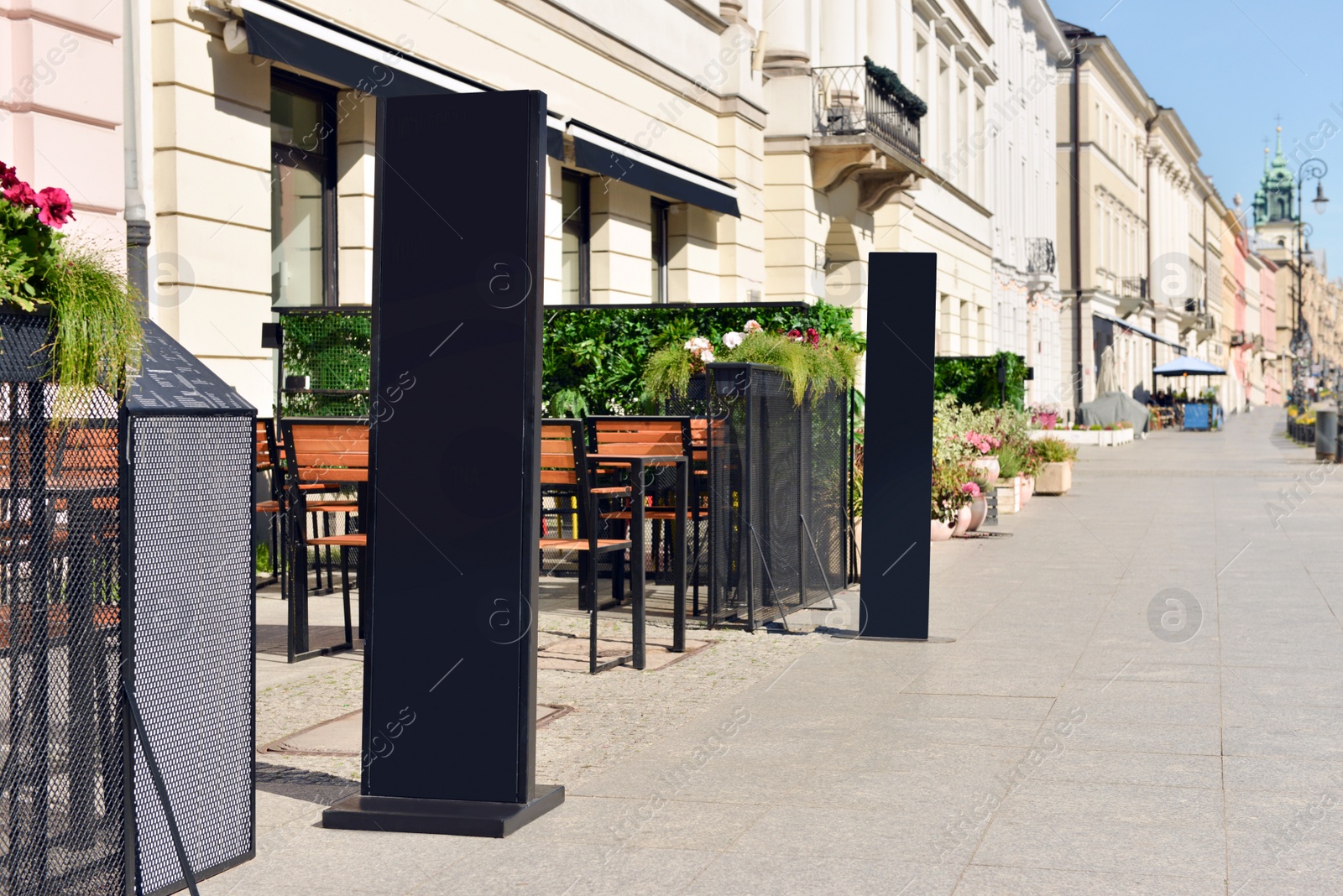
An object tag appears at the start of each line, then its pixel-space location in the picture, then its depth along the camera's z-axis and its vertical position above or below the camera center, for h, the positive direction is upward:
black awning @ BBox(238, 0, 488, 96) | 11.43 +3.12
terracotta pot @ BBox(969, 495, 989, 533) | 15.77 -0.76
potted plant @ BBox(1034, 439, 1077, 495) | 22.22 -0.42
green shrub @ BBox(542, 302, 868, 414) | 13.57 +0.92
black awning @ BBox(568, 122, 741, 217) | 16.34 +3.17
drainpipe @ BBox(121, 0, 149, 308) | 10.57 +2.18
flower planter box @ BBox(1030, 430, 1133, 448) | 41.16 +0.06
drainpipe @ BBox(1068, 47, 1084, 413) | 56.97 +8.36
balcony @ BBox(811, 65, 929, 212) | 23.88 +4.94
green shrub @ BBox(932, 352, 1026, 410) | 24.64 +0.96
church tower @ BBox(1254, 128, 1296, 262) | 168.25 +27.18
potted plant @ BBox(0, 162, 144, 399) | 3.76 +0.37
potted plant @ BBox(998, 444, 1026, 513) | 18.88 -0.50
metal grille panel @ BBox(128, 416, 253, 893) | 4.10 -0.54
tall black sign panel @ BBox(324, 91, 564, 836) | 4.95 -0.05
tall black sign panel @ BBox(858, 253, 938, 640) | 8.86 -0.04
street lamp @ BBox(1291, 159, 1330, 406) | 49.78 +3.25
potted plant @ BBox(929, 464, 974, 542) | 15.39 -0.63
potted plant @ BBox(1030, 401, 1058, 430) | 33.53 +0.50
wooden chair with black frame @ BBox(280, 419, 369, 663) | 8.02 -0.16
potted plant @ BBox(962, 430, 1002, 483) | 17.34 -0.15
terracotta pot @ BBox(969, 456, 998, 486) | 17.00 -0.31
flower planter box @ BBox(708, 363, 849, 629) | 9.14 -0.33
